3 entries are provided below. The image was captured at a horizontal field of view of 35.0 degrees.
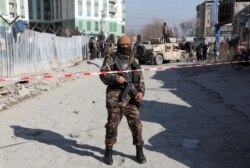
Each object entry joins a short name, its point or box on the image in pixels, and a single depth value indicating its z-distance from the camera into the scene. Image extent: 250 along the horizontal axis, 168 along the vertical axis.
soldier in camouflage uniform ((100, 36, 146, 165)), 5.28
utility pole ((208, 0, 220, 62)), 24.38
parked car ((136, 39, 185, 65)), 27.70
